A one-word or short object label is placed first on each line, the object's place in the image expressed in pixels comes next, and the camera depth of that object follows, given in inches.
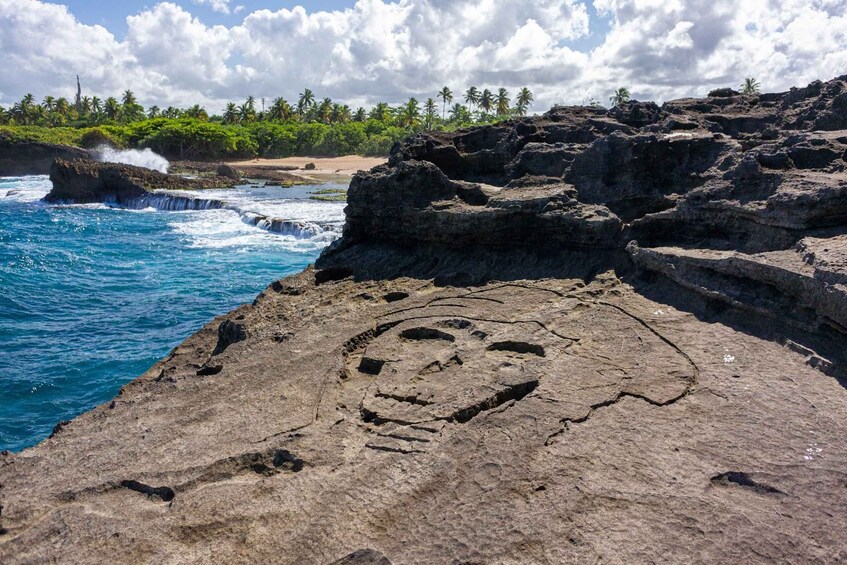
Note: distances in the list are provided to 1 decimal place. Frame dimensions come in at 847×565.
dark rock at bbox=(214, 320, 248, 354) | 381.8
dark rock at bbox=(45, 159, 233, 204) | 1691.7
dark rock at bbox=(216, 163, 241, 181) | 2207.2
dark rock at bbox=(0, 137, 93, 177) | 2383.1
